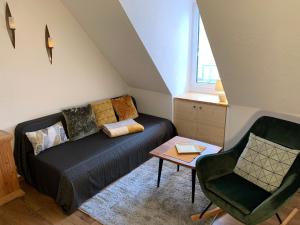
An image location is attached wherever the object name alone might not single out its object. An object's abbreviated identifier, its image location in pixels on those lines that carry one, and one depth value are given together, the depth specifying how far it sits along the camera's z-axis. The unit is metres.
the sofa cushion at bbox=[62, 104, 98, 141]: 2.81
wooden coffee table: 2.17
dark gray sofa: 2.19
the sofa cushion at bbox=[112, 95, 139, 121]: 3.40
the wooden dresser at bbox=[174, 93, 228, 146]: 3.06
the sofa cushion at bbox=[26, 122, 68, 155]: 2.43
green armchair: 1.61
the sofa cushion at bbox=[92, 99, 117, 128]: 3.15
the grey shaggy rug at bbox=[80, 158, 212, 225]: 2.08
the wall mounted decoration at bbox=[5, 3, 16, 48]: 2.33
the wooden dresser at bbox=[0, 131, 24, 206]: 2.23
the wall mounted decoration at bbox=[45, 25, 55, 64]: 2.69
